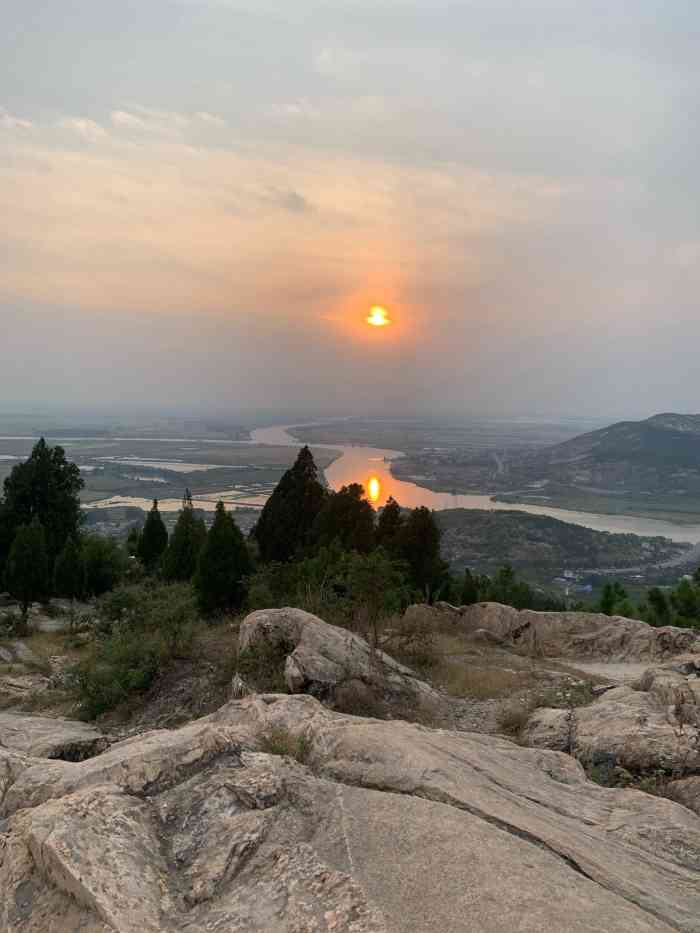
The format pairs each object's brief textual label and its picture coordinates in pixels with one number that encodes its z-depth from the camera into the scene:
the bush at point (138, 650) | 12.73
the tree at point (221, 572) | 23.05
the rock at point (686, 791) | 7.57
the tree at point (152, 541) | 36.22
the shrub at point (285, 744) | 5.81
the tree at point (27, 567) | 25.69
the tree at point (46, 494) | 32.28
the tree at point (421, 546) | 27.47
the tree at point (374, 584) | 15.73
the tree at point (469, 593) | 32.03
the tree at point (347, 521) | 26.39
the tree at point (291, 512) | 30.80
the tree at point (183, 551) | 28.69
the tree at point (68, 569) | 28.59
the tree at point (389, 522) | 29.39
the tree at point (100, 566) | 31.38
